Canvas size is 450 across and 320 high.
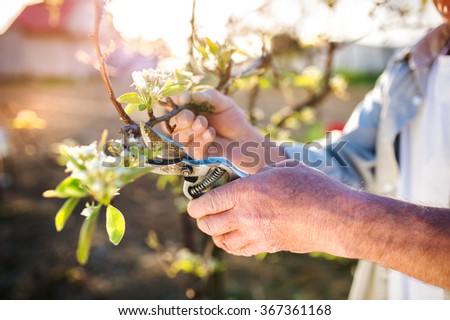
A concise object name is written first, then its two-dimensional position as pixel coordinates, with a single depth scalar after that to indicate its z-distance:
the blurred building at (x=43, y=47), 14.81
